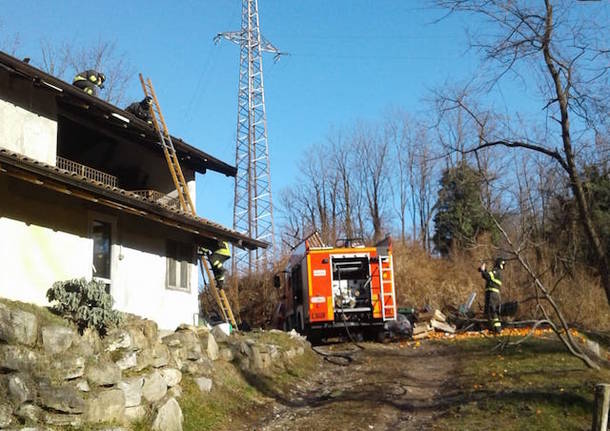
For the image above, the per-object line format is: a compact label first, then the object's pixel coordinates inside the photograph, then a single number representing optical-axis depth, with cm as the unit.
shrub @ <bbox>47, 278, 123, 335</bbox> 1016
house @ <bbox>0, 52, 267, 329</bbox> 1096
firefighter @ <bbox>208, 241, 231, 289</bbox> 1822
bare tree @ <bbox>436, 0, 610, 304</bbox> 1457
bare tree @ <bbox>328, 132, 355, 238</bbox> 4571
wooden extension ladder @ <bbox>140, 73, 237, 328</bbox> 1702
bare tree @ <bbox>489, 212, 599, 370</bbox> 1248
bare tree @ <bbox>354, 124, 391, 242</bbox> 4721
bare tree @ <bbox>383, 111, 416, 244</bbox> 4681
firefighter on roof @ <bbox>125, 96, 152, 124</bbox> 1784
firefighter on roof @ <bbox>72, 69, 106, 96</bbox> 1704
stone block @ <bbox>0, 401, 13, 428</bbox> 755
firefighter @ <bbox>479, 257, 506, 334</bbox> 2090
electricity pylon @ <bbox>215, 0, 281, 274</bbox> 3594
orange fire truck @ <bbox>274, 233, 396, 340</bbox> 2077
